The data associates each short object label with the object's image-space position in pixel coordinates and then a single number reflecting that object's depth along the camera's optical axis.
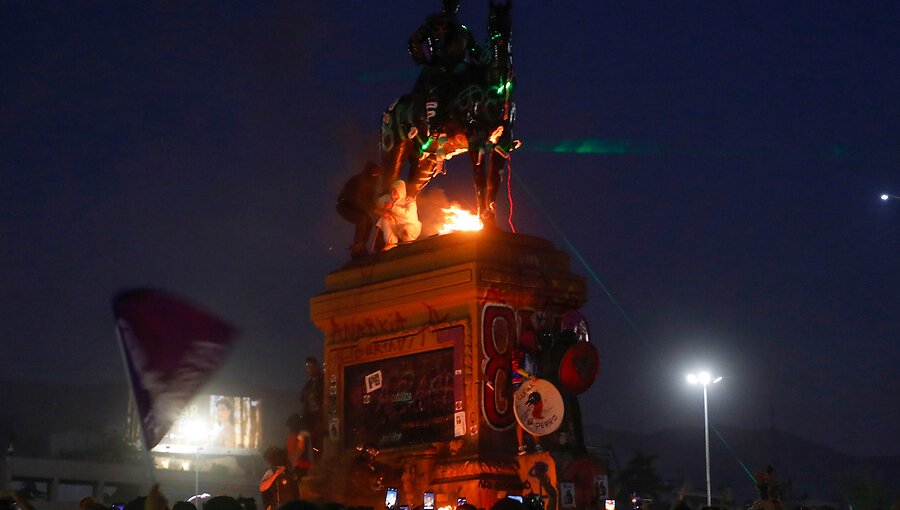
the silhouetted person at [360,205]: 25.44
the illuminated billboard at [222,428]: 91.94
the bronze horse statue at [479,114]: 23.88
